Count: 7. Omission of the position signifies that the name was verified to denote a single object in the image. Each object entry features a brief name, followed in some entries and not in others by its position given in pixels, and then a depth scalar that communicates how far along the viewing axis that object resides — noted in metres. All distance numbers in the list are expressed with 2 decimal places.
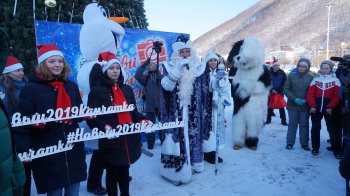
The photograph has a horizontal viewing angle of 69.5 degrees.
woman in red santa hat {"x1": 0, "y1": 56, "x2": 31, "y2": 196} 2.20
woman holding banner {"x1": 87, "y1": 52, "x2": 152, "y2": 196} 2.16
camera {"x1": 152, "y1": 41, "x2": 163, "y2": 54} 3.67
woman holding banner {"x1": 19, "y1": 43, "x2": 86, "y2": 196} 1.84
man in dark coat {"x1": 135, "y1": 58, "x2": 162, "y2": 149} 4.41
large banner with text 3.62
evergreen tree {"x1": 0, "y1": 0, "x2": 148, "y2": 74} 3.45
